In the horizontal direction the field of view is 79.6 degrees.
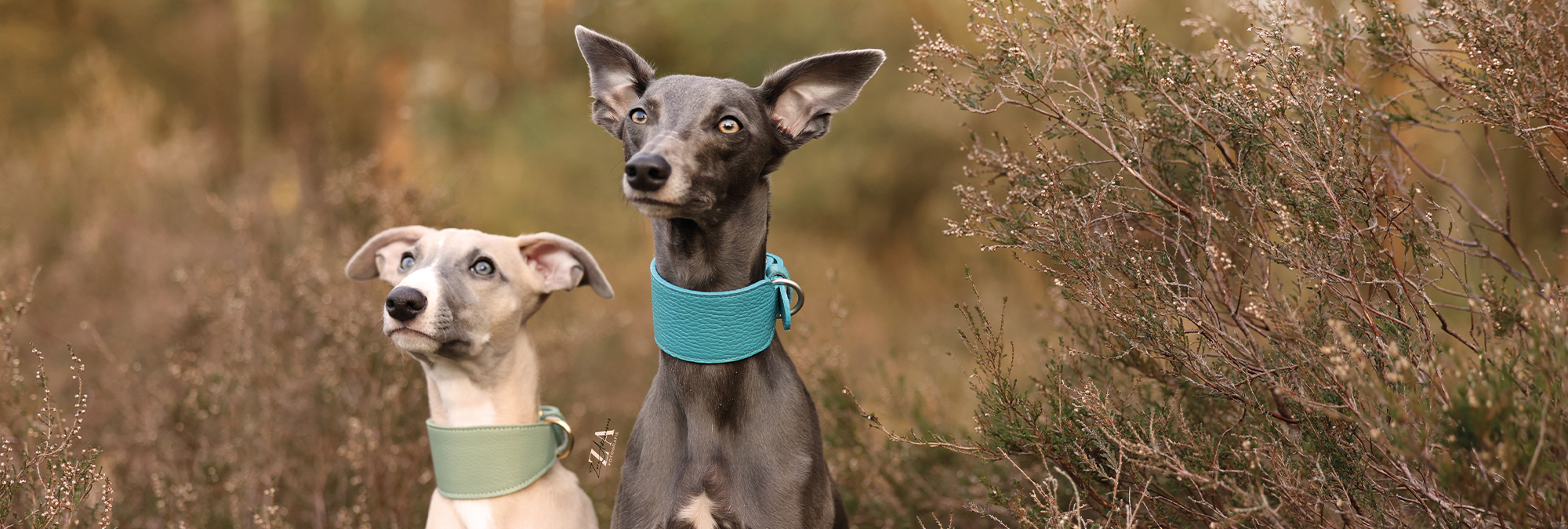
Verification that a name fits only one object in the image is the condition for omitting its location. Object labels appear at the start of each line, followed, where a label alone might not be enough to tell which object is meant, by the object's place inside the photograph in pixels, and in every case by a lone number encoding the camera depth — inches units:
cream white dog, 114.0
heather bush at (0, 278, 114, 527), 107.5
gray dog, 102.3
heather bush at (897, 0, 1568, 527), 94.0
